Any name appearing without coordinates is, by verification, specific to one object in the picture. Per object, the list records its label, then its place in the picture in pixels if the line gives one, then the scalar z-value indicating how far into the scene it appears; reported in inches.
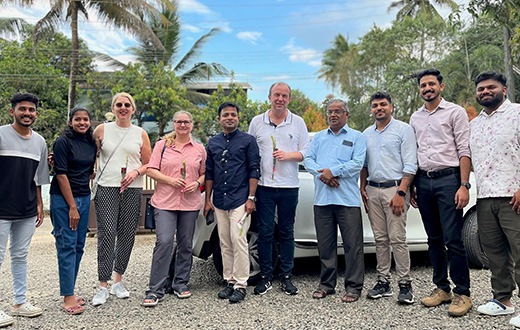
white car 188.2
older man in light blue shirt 166.4
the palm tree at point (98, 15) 563.8
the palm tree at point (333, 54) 1382.9
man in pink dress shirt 149.3
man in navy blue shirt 169.3
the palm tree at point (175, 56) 848.9
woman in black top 156.9
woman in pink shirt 169.6
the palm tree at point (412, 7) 1021.2
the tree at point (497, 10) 200.7
